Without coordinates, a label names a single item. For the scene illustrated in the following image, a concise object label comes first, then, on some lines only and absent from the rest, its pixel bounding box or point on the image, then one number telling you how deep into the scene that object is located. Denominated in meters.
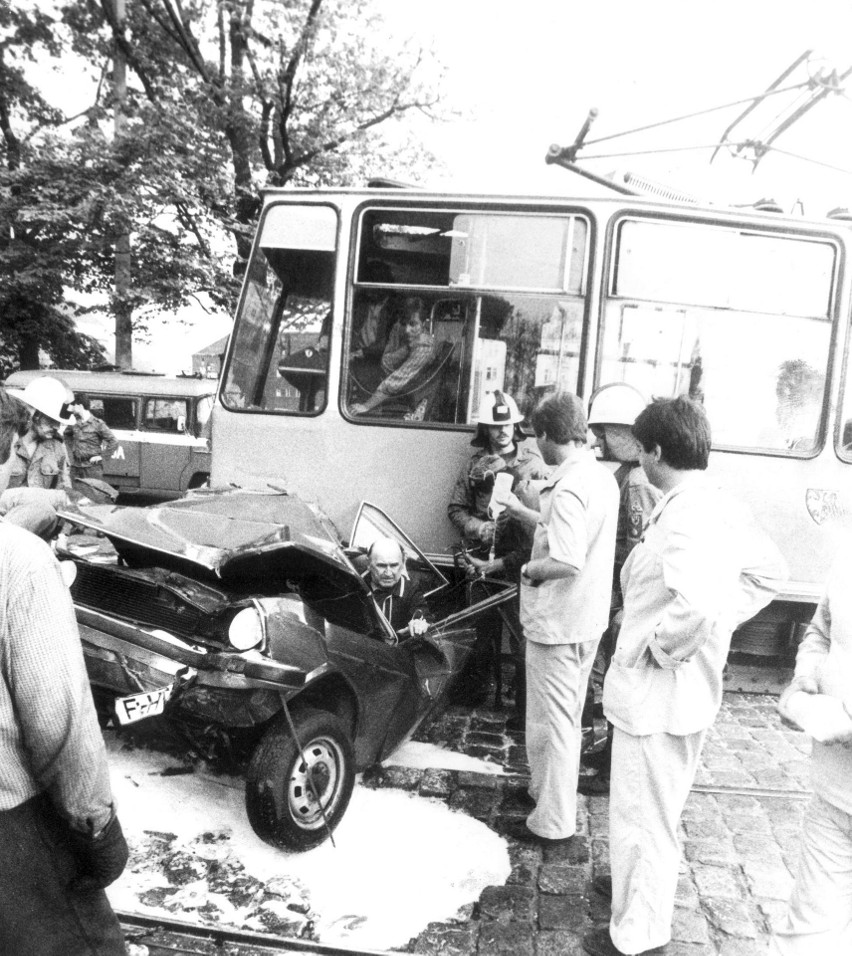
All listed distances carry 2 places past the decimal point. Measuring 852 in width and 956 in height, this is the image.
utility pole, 13.95
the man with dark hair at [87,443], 10.73
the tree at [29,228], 13.51
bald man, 4.35
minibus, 13.53
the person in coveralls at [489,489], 5.24
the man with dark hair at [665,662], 2.62
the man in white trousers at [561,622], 3.66
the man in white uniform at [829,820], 2.27
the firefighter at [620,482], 4.48
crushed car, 3.29
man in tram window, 5.69
